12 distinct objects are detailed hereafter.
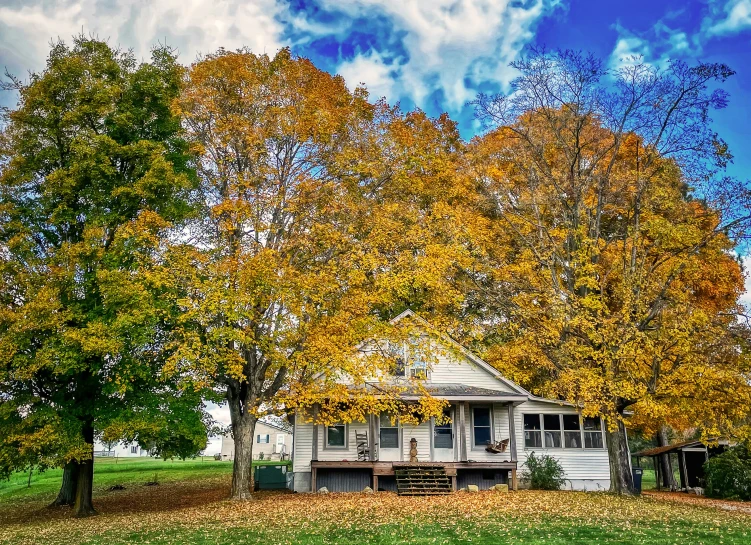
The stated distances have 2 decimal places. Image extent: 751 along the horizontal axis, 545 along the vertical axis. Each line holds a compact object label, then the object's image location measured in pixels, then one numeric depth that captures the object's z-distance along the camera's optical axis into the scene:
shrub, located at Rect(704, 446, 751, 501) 24.41
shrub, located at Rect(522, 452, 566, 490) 23.77
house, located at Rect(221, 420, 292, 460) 68.79
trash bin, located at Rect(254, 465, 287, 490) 25.67
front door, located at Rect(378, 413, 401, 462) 24.42
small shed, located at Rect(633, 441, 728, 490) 30.03
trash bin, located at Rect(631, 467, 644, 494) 27.00
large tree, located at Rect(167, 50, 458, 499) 16.88
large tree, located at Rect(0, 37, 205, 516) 16.64
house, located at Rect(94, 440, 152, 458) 89.75
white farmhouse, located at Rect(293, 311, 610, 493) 23.03
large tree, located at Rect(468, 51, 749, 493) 18.47
